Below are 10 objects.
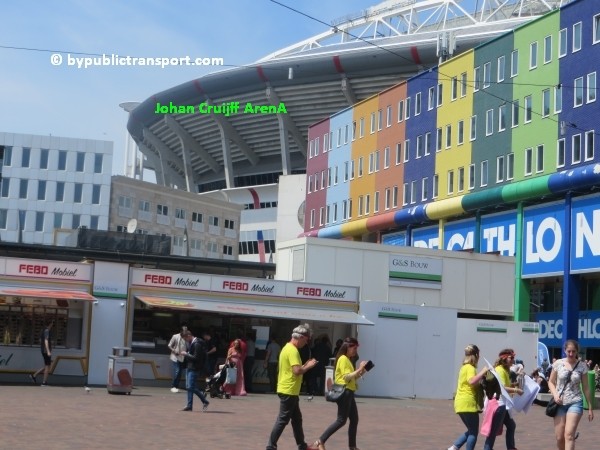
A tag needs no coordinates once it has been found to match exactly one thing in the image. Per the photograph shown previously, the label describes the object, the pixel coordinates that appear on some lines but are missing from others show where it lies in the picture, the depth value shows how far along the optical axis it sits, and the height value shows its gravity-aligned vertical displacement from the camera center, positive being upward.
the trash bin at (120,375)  27.03 -0.31
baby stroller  27.98 -0.39
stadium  81.38 +20.53
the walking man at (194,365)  22.58 -0.01
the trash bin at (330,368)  29.76 +0.08
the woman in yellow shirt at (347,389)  15.11 -0.21
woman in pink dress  29.23 +0.05
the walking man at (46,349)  28.97 +0.21
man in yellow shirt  14.14 -0.10
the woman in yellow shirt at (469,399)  14.52 -0.25
